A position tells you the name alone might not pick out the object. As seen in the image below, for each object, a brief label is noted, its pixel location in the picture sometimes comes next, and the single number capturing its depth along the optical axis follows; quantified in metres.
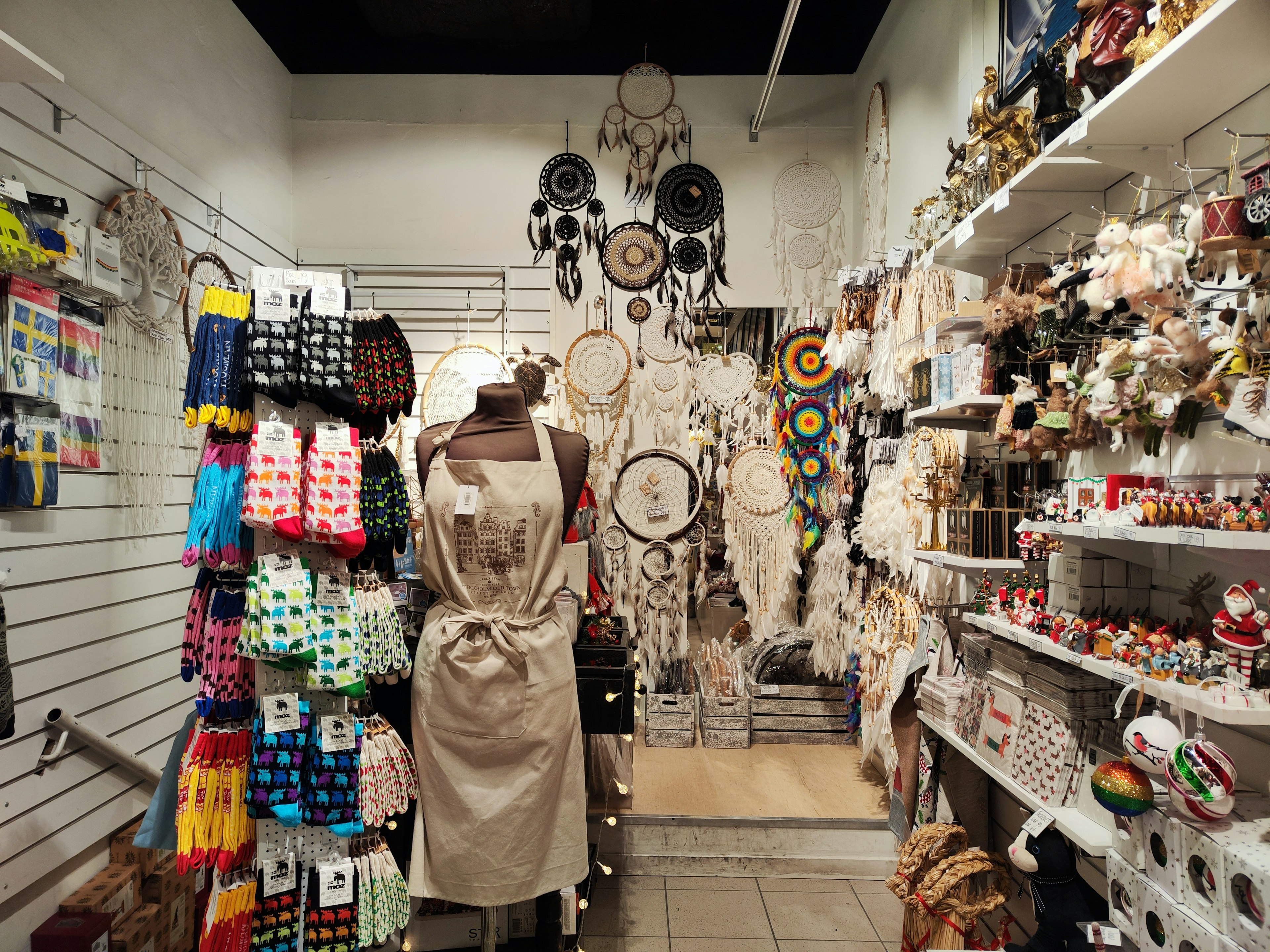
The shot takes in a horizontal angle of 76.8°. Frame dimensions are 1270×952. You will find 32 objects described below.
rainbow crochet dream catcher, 4.46
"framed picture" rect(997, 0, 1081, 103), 2.43
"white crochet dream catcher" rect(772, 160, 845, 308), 4.80
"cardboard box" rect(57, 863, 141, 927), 2.64
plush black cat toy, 1.88
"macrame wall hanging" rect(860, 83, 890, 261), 4.13
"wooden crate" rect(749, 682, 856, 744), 4.28
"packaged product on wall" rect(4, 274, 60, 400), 2.40
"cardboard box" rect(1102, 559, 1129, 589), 1.97
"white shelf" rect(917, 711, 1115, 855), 1.74
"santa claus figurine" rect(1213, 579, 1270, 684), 1.41
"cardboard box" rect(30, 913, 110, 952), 2.49
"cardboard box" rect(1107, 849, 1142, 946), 1.60
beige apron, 2.27
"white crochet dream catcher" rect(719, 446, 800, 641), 4.59
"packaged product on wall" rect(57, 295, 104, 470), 2.69
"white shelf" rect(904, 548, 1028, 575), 2.37
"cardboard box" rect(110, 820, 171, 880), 2.92
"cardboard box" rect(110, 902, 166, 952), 2.58
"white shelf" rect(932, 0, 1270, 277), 1.41
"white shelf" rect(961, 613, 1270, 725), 1.35
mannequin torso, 2.44
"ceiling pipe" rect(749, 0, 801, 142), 3.42
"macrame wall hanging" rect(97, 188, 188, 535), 3.00
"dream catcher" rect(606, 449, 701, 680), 4.65
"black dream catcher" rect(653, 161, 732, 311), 4.80
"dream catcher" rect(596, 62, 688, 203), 4.77
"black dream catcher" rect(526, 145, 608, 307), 4.79
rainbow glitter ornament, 1.54
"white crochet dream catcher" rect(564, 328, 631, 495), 4.62
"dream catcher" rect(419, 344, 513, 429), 4.44
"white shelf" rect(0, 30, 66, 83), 1.86
